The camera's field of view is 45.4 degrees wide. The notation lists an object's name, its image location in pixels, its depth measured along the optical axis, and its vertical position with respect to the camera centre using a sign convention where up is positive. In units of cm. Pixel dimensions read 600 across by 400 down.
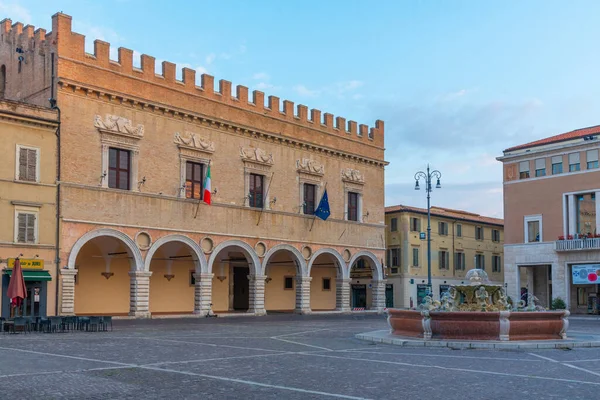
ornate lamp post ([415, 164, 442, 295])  3897 +397
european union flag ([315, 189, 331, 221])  3850 +269
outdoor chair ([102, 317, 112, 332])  2275 -204
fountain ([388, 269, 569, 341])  1734 -159
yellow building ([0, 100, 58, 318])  2642 +208
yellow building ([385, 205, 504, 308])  5366 +57
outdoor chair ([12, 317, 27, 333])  2161 -199
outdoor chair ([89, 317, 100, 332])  2260 -216
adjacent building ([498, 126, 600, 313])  4216 +243
